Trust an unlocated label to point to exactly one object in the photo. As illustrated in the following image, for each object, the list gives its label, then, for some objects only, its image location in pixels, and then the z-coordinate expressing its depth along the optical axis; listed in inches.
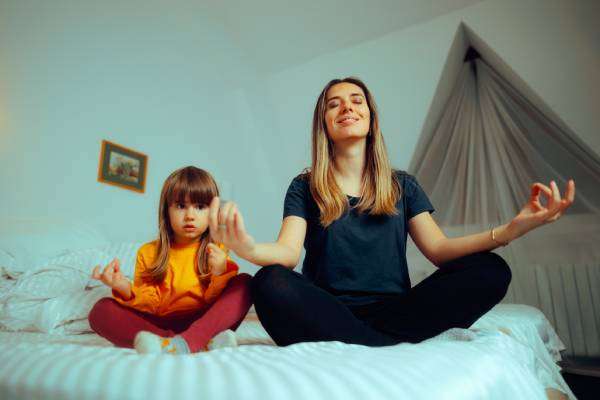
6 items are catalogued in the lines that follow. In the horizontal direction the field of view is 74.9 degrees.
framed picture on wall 82.6
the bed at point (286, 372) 15.1
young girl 33.5
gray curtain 85.3
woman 29.7
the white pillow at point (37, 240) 62.8
